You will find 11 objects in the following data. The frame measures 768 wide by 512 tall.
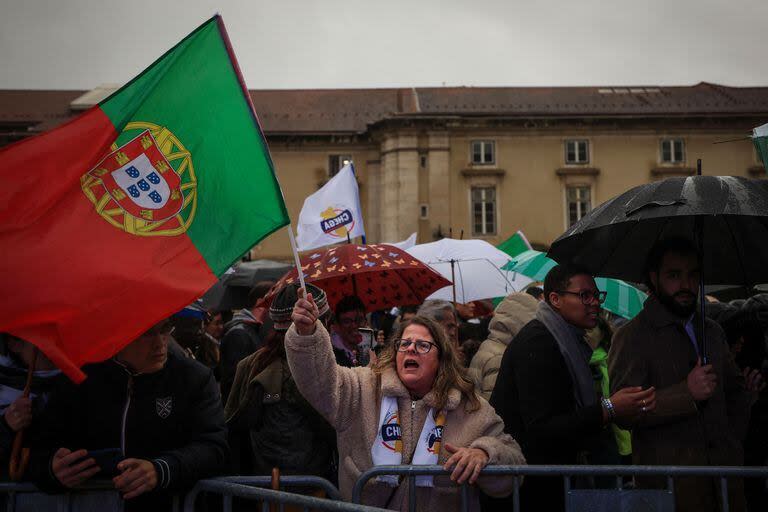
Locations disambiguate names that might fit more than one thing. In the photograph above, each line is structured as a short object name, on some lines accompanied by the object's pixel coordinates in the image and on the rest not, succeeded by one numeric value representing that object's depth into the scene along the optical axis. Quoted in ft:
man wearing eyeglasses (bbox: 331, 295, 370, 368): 21.34
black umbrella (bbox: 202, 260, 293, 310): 39.78
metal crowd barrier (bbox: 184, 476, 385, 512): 10.89
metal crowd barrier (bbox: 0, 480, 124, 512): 12.87
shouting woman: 13.09
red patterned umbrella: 23.37
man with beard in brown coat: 14.96
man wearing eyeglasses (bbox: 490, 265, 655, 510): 15.19
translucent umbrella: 33.78
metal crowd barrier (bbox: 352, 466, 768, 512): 12.89
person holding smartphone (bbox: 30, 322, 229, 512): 12.96
